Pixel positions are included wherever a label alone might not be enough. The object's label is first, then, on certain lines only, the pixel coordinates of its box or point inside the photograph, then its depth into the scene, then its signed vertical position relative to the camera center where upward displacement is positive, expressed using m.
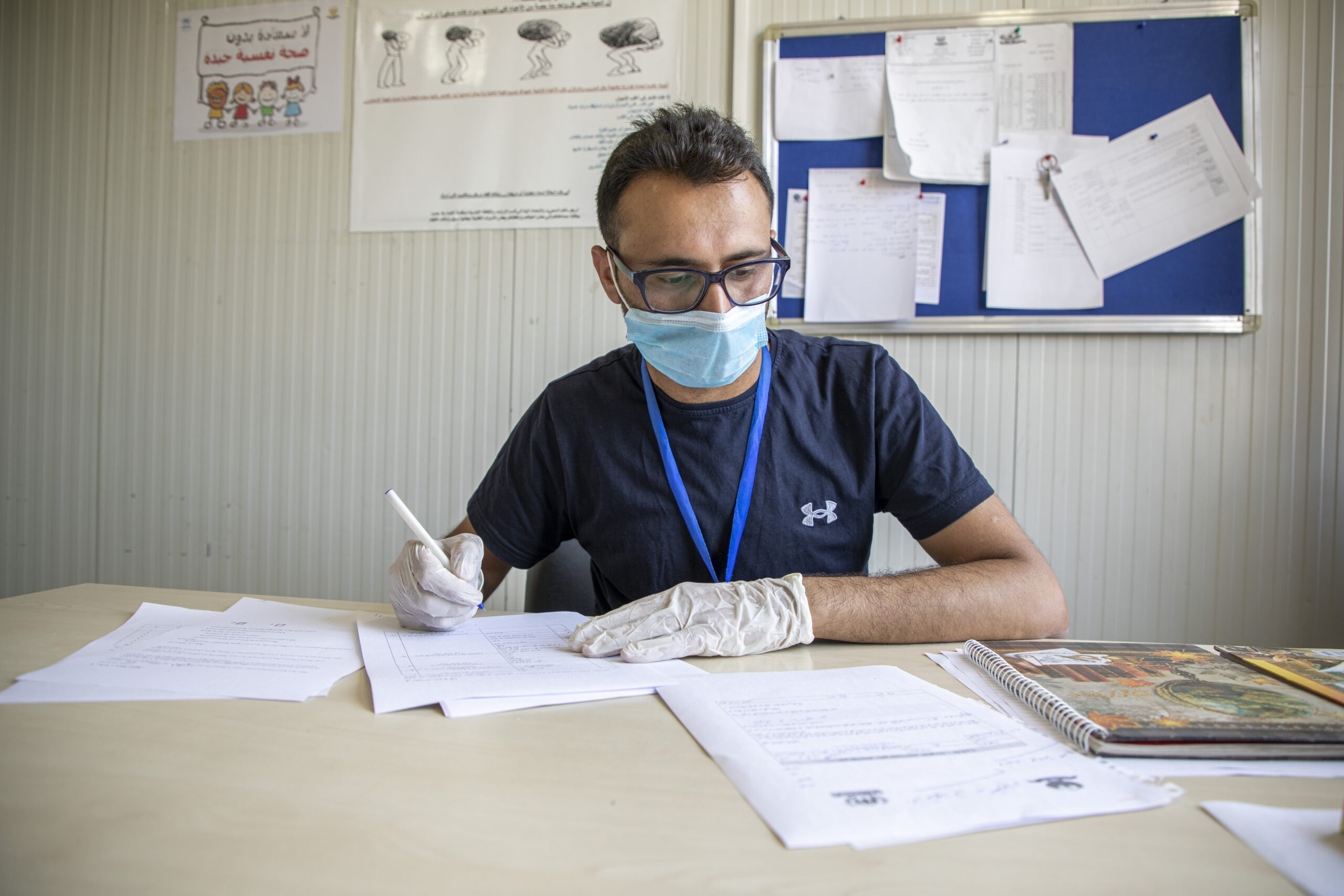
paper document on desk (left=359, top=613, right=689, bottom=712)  0.70 -0.25
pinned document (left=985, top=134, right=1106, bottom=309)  1.76 +0.56
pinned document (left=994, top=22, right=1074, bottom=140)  1.76 +0.96
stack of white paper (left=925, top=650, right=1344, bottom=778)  0.54 -0.24
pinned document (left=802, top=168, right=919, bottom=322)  1.83 +0.55
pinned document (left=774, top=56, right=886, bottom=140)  1.85 +0.95
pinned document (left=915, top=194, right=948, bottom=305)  1.82 +0.56
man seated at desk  1.14 +0.00
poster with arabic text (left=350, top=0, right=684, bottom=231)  1.97 +1.00
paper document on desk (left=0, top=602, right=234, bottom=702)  0.68 -0.25
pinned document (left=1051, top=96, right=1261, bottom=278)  1.71 +0.67
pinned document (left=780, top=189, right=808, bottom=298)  1.88 +0.58
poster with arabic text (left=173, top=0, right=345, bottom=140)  2.14 +1.16
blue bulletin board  1.71 +0.84
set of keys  1.77 +0.73
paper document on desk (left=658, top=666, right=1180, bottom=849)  0.46 -0.24
